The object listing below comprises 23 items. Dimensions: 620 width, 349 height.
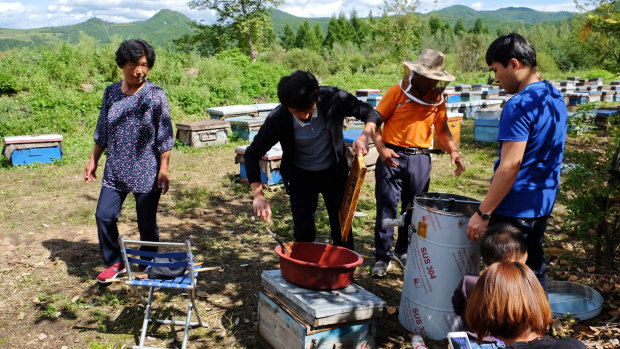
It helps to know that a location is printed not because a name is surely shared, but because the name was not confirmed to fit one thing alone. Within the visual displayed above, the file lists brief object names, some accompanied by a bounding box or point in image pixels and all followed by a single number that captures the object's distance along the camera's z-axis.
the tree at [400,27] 25.95
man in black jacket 3.24
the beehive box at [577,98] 15.41
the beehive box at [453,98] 14.60
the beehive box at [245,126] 10.88
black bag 3.38
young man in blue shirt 2.57
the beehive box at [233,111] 11.84
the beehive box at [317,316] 2.79
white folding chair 3.18
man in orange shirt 4.05
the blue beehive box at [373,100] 13.44
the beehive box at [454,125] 9.55
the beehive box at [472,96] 15.96
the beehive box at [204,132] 10.88
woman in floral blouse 3.98
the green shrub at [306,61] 30.50
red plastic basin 2.97
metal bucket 3.06
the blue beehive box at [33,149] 9.25
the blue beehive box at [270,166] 7.56
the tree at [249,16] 31.37
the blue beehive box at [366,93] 14.71
